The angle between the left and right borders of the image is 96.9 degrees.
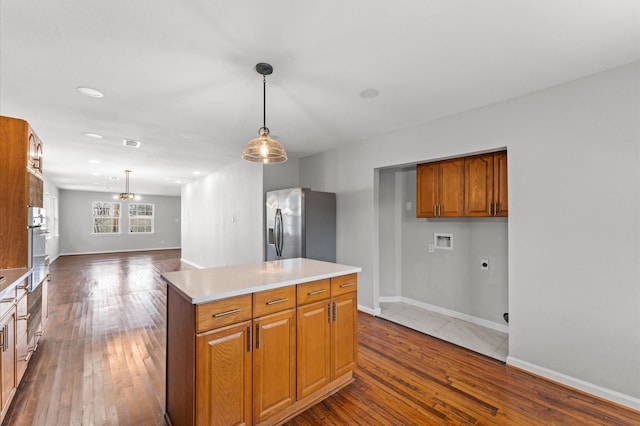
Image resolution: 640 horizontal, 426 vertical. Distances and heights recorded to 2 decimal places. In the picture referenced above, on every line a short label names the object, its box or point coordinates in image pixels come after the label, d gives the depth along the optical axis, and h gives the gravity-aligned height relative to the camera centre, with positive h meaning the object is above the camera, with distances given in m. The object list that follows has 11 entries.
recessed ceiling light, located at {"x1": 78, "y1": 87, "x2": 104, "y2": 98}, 2.62 +1.16
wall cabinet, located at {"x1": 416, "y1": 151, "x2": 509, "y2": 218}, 3.18 +0.34
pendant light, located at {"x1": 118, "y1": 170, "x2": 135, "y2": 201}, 8.29 +0.55
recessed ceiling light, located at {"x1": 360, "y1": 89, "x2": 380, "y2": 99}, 2.74 +1.20
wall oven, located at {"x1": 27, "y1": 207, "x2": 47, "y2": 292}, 2.68 -0.31
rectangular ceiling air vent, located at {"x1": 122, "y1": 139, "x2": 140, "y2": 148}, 4.33 +1.13
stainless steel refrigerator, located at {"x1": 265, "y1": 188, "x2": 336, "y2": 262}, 4.29 -0.16
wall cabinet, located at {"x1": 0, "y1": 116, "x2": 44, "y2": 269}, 2.57 +0.21
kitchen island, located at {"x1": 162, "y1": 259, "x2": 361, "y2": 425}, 1.64 -0.85
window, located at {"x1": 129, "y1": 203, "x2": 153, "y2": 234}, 12.09 -0.15
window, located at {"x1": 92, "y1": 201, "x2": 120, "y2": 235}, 11.38 -0.10
